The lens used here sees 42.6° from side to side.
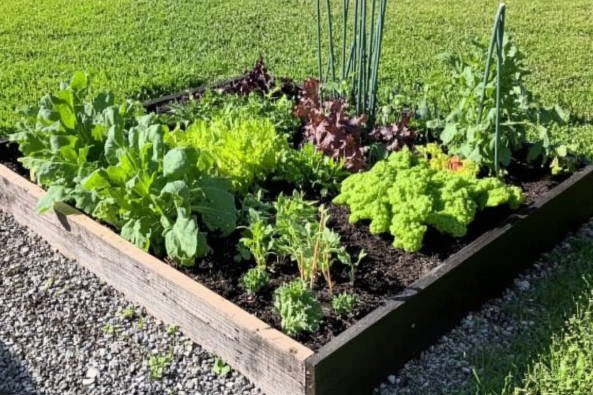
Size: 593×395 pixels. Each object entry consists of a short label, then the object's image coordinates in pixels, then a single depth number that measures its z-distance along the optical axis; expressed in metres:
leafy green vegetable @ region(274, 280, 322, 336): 2.92
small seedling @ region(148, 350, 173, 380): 3.09
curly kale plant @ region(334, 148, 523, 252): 3.37
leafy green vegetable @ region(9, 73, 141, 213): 3.68
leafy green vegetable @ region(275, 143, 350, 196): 3.98
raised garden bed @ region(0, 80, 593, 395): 2.85
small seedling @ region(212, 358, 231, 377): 3.07
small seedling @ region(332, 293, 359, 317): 3.03
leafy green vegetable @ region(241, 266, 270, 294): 3.20
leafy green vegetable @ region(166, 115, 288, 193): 3.81
